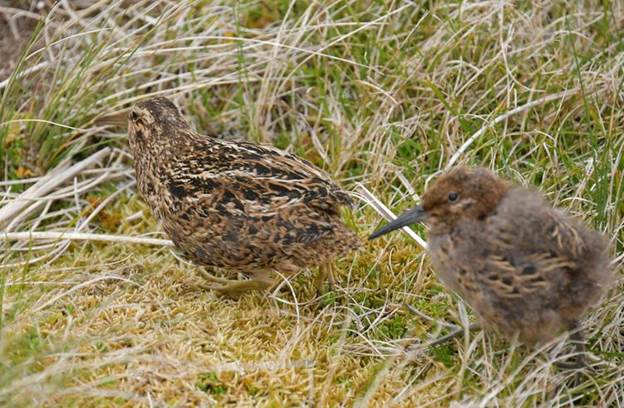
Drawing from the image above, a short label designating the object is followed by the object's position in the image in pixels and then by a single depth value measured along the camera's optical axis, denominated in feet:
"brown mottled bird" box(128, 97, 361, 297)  27.09
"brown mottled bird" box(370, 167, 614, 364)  23.26
